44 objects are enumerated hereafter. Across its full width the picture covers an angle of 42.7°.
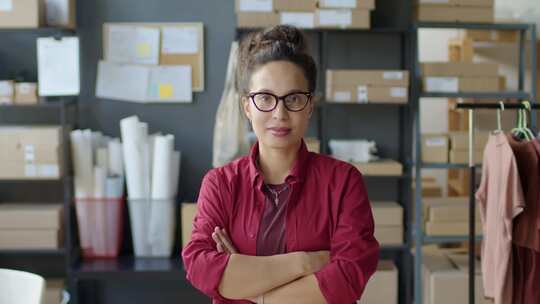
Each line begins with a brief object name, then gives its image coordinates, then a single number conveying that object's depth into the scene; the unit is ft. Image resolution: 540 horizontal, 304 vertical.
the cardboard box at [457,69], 12.03
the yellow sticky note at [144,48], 12.65
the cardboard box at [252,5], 11.67
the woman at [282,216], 4.87
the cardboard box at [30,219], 11.75
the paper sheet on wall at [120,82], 12.70
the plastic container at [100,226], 12.00
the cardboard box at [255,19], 11.68
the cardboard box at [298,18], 11.79
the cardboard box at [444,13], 12.01
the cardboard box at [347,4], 11.69
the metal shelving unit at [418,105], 11.98
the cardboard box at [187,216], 11.90
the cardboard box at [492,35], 13.80
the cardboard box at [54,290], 11.66
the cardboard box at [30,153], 11.52
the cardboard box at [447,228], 12.06
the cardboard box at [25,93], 11.80
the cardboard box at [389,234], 12.10
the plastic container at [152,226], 12.00
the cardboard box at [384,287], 11.93
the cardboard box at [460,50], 14.83
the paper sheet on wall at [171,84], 12.64
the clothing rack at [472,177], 9.16
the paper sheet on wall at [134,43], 12.63
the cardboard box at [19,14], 11.47
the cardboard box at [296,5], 11.74
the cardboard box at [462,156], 12.08
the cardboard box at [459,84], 12.05
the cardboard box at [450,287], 11.68
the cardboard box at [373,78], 11.82
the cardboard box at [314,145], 11.71
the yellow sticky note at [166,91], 12.67
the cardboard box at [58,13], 12.03
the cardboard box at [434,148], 12.08
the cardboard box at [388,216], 12.05
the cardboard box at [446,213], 12.03
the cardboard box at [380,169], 11.95
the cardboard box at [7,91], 11.75
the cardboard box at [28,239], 11.80
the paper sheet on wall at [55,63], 12.12
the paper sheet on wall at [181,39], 12.63
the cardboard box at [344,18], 11.75
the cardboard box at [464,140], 12.01
